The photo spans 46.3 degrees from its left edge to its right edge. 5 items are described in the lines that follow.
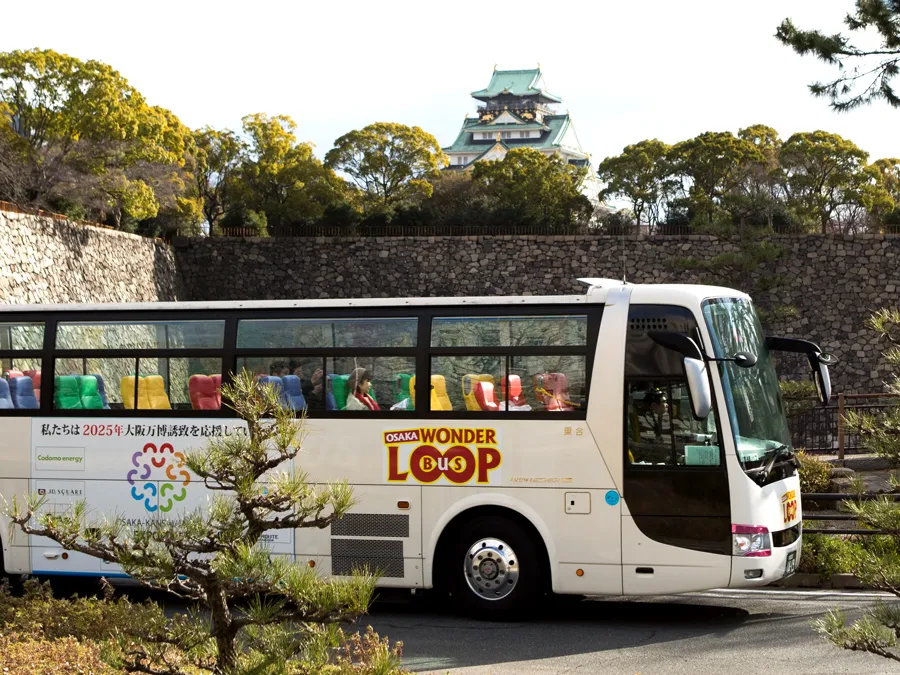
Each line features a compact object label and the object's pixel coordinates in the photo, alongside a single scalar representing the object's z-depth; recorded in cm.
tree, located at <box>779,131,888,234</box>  3978
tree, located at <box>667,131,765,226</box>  3959
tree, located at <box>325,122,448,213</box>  4197
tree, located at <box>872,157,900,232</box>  3506
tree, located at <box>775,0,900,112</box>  1266
